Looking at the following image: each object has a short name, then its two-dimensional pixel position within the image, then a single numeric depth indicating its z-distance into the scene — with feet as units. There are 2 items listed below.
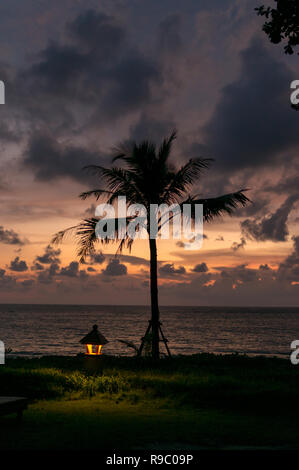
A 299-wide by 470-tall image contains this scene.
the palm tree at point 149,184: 59.88
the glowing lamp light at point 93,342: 45.27
